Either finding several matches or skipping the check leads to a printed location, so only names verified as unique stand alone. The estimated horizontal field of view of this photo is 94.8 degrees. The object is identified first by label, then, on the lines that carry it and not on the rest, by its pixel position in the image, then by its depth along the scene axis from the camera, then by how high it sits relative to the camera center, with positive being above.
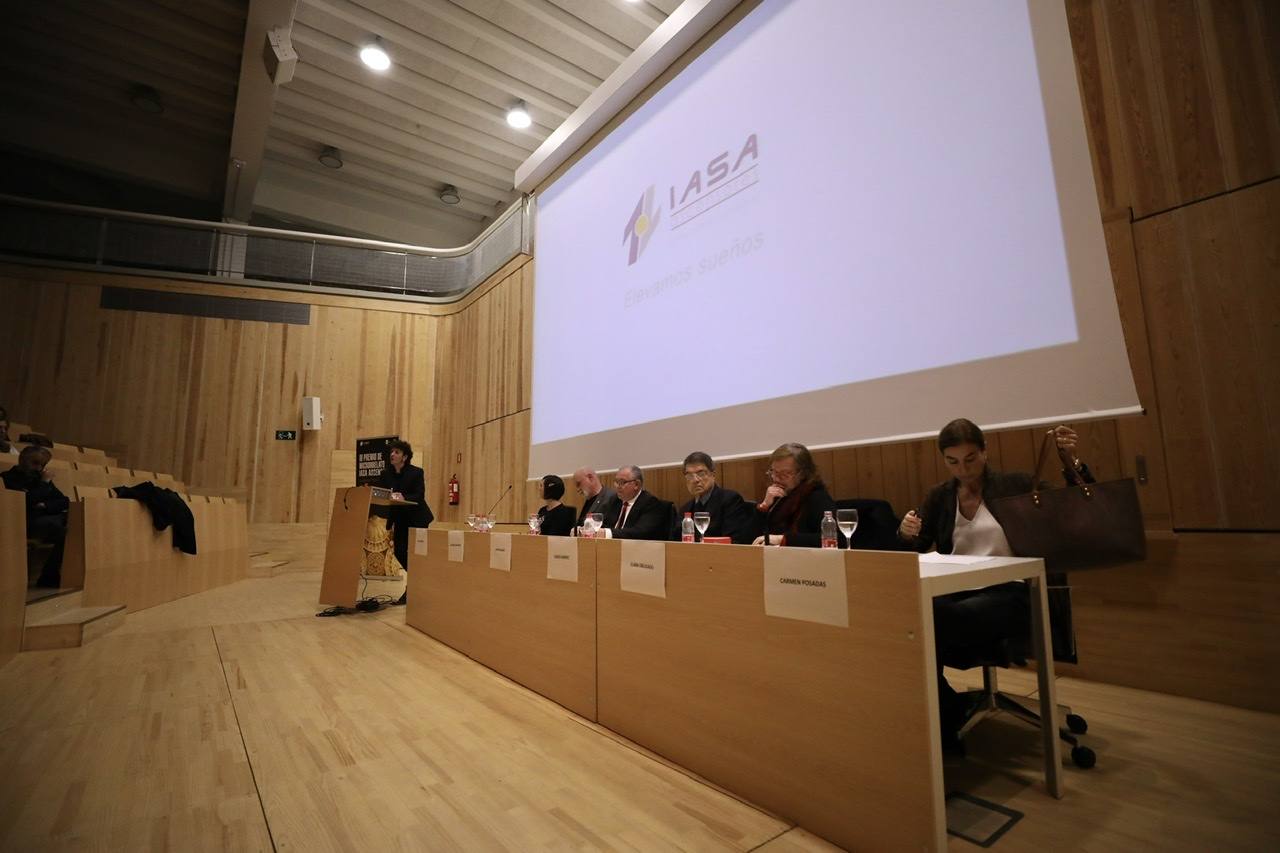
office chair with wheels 1.55 -0.47
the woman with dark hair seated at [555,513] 3.52 -0.06
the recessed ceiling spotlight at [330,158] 7.32 +4.38
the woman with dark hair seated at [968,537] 1.45 -0.14
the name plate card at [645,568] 1.56 -0.18
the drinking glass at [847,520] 1.48 -0.06
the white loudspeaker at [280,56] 5.07 +3.97
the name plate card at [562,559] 1.91 -0.19
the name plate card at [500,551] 2.30 -0.19
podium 3.57 -0.23
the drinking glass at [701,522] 1.76 -0.07
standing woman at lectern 4.28 +0.11
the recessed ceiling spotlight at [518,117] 6.37 +4.19
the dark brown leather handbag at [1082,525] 1.53 -0.09
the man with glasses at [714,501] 2.71 -0.01
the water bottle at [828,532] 1.52 -0.09
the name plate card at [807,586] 1.15 -0.18
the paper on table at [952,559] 1.37 -0.16
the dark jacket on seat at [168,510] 3.87 +0.02
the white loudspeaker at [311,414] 6.68 +1.08
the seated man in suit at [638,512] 2.86 -0.06
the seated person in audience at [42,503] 3.44 +0.08
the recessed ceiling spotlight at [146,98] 6.39 +4.53
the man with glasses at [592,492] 3.52 +0.06
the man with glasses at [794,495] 2.41 +0.01
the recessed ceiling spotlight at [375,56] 5.46 +4.21
